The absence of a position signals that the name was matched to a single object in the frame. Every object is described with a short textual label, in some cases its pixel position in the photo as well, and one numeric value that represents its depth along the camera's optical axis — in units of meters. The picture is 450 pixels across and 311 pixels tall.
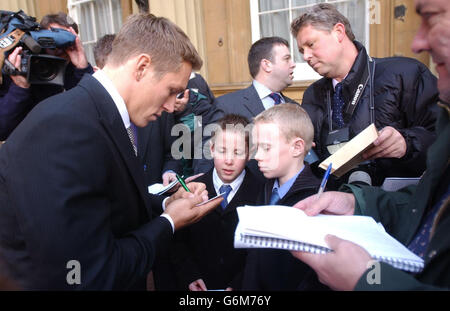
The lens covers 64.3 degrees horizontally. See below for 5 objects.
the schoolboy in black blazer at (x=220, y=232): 2.07
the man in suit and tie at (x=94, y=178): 1.15
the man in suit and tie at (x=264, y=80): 3.25
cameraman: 2.66
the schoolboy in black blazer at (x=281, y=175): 1.58
